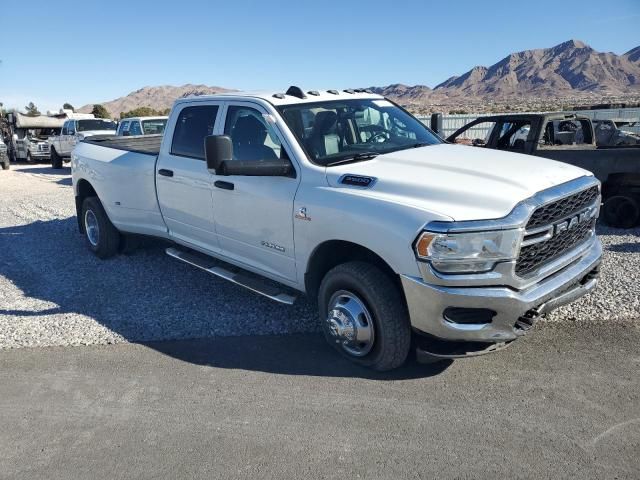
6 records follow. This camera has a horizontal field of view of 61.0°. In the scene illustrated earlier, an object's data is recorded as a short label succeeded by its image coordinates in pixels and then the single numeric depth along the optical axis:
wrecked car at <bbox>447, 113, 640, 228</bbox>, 7.65
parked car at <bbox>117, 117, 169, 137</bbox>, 16.67
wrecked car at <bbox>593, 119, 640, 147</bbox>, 12.77
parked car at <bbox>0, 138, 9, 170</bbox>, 22.95
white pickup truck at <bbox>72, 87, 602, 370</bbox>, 3.33
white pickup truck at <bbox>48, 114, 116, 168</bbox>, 21.30
